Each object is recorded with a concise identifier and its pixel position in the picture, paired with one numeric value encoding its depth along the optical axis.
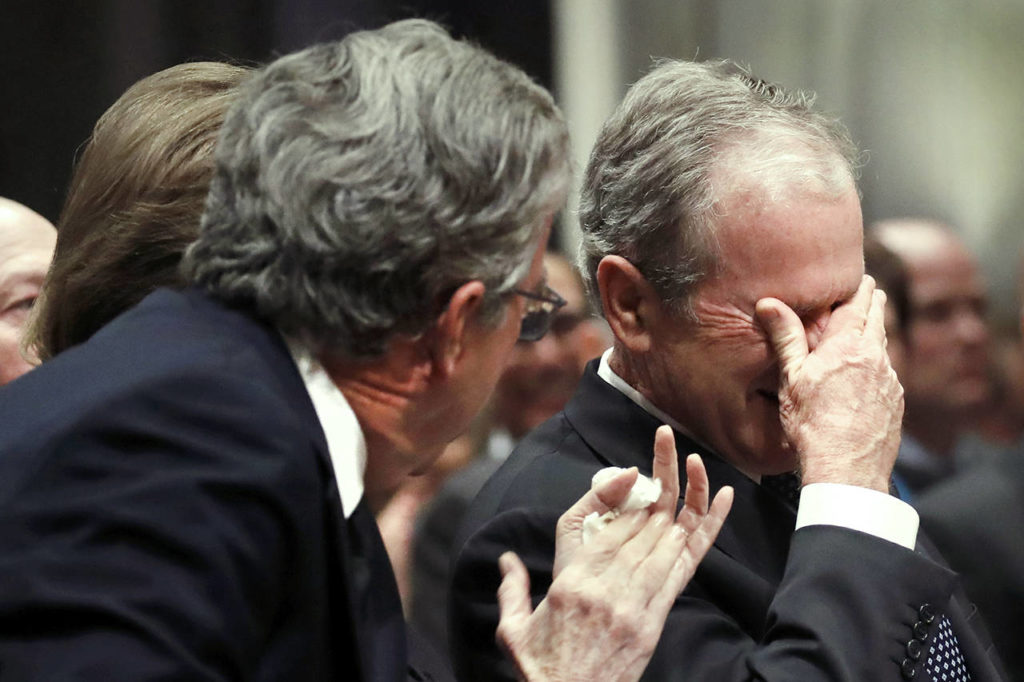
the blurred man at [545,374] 9.20
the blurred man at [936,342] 8.86
